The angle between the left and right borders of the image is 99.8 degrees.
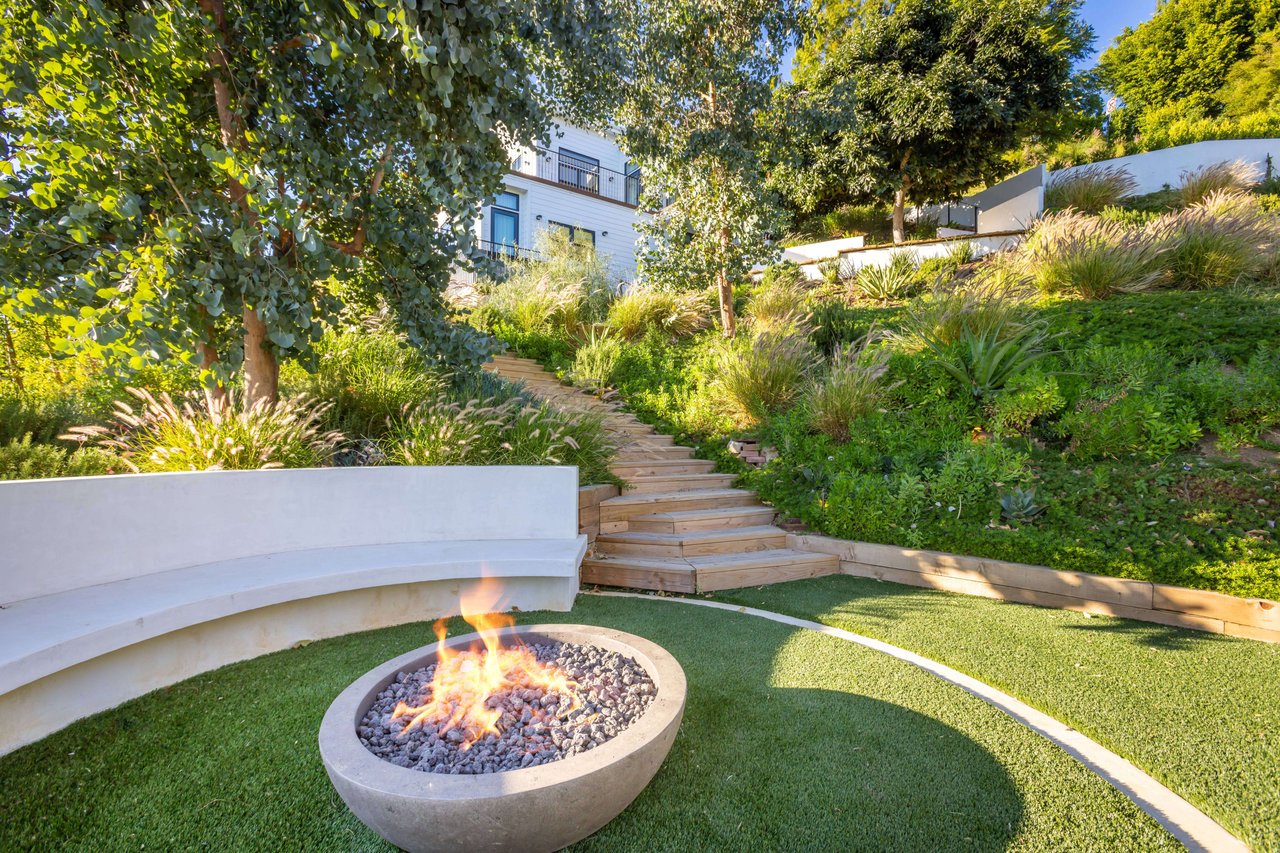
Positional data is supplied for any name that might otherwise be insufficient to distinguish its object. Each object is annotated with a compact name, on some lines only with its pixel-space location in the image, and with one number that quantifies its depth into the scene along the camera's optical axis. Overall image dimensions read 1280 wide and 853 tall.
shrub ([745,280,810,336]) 7.74
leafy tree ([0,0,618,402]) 2.56
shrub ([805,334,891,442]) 5.28
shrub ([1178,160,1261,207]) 9.90
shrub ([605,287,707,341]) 9.04
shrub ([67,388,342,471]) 3.16
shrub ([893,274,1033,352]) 5.55
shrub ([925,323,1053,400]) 5.01
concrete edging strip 1.64
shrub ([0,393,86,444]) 3.31
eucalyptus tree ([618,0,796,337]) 6.67
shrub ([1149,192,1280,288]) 6.32
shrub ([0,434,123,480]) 2.87
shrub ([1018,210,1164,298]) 6.48
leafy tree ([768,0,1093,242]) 10.64
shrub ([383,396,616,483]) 3.72
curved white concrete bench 2.16
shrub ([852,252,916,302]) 9.19
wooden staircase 4.17
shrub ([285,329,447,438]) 4.20
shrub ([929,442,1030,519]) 4.09
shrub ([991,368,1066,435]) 4.58
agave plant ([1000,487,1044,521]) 3.85
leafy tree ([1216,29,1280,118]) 15.59
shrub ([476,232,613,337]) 8.97
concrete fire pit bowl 1.29
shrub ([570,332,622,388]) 7.61
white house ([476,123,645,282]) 14.42
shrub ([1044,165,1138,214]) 11.48
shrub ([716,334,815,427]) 6.23
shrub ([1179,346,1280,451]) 4.04
